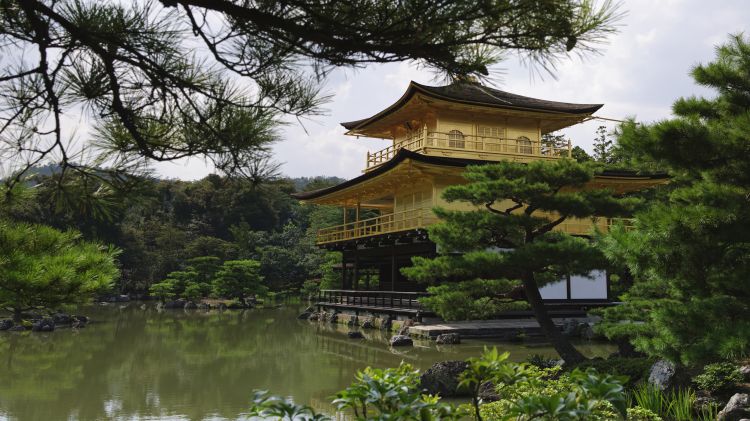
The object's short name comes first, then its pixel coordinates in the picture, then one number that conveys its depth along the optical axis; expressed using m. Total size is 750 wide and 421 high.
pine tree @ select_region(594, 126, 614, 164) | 27.69
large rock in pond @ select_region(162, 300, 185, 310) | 27.70
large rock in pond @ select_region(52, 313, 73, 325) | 17.70
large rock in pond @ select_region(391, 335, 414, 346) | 11.99
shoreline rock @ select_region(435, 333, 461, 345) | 12.10
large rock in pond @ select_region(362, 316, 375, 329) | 16.23
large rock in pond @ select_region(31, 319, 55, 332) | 16.03
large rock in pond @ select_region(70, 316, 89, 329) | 17.49
